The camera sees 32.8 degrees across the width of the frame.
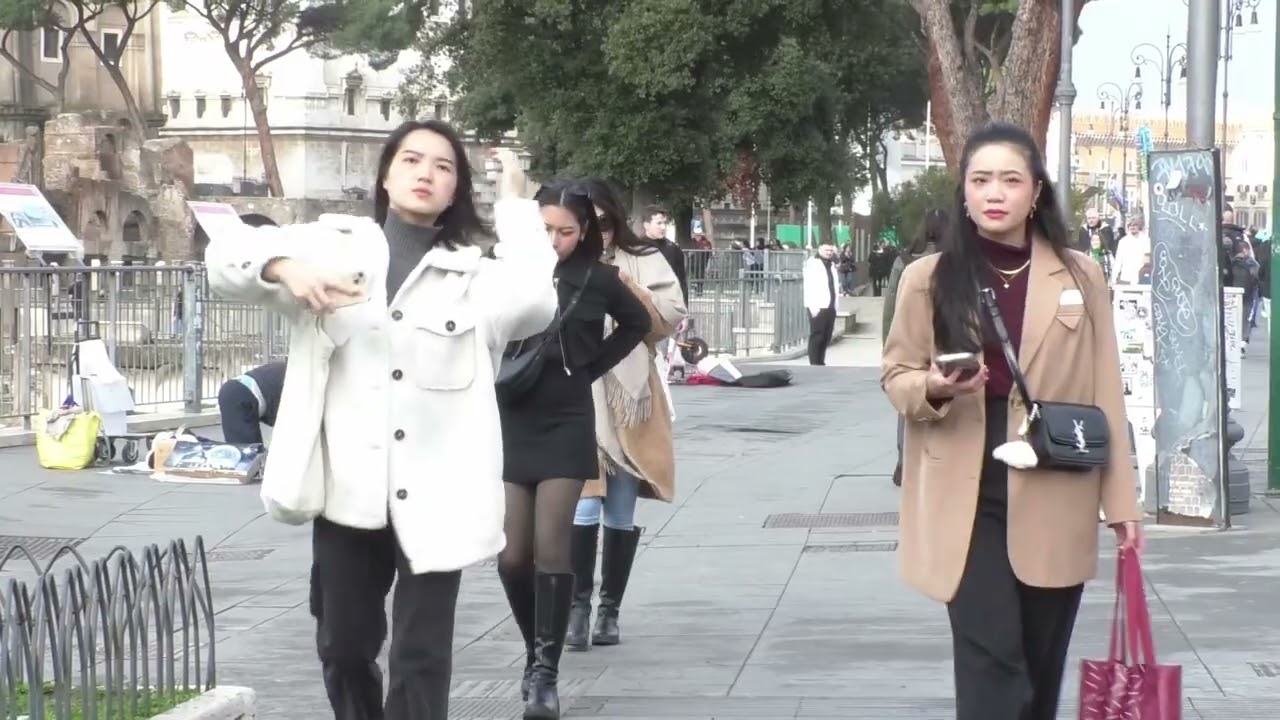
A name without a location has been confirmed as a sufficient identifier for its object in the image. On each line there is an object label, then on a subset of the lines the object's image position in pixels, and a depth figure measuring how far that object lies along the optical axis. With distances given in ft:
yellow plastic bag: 47.03
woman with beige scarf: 24.99
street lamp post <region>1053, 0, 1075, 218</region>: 109.50
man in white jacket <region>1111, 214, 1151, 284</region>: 64.39
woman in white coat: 15.16
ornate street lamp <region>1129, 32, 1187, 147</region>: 168.14
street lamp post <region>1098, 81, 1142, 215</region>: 187.83
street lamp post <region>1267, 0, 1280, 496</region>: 39.24
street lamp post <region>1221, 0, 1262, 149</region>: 149.69
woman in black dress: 21.47
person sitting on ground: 46.34
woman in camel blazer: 15.20
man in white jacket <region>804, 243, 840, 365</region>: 85.92
